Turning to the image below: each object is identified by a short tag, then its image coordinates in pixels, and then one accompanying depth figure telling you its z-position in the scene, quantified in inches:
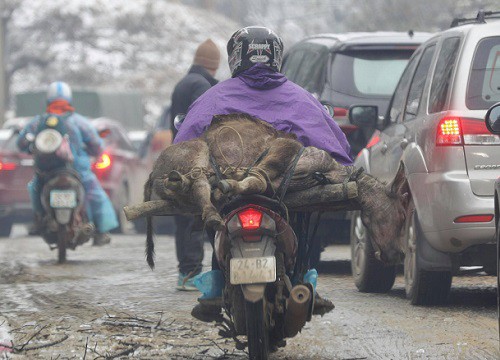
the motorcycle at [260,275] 504.1
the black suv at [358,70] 994.1
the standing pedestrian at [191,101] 882.1
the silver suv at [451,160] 691.4
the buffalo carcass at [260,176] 523.5
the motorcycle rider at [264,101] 567.8
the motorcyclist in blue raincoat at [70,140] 1165.1
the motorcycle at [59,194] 1131.9
